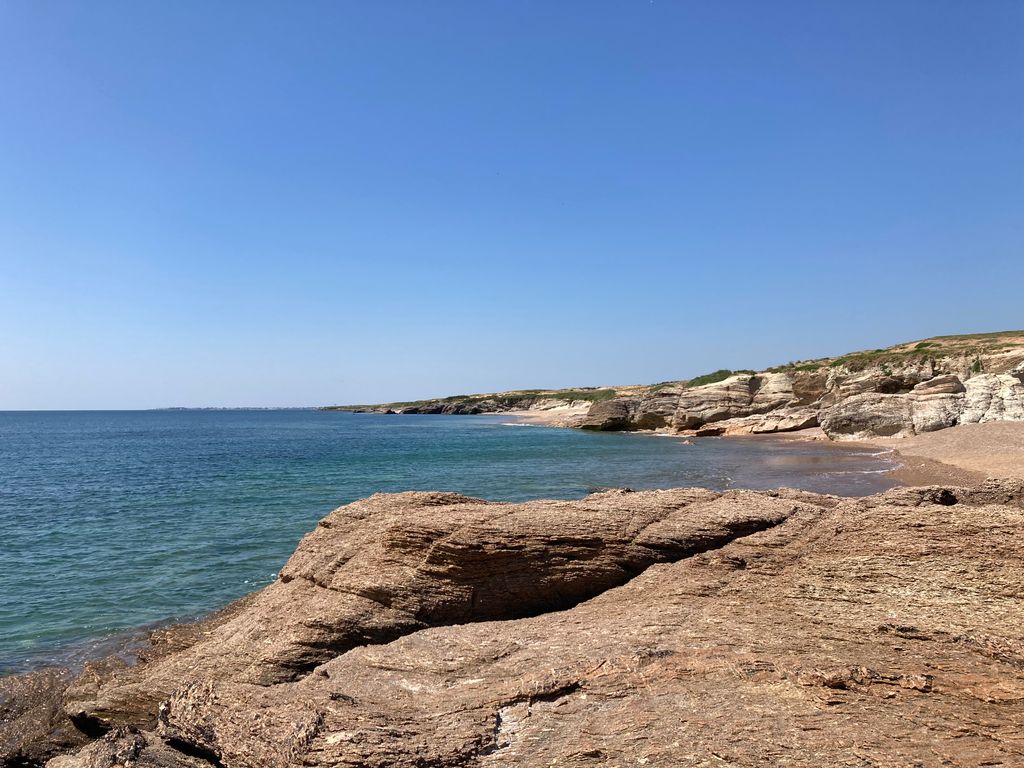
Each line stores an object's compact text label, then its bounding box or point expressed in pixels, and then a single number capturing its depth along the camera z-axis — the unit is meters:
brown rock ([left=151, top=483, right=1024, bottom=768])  4.92
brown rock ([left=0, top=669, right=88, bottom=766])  7.76
